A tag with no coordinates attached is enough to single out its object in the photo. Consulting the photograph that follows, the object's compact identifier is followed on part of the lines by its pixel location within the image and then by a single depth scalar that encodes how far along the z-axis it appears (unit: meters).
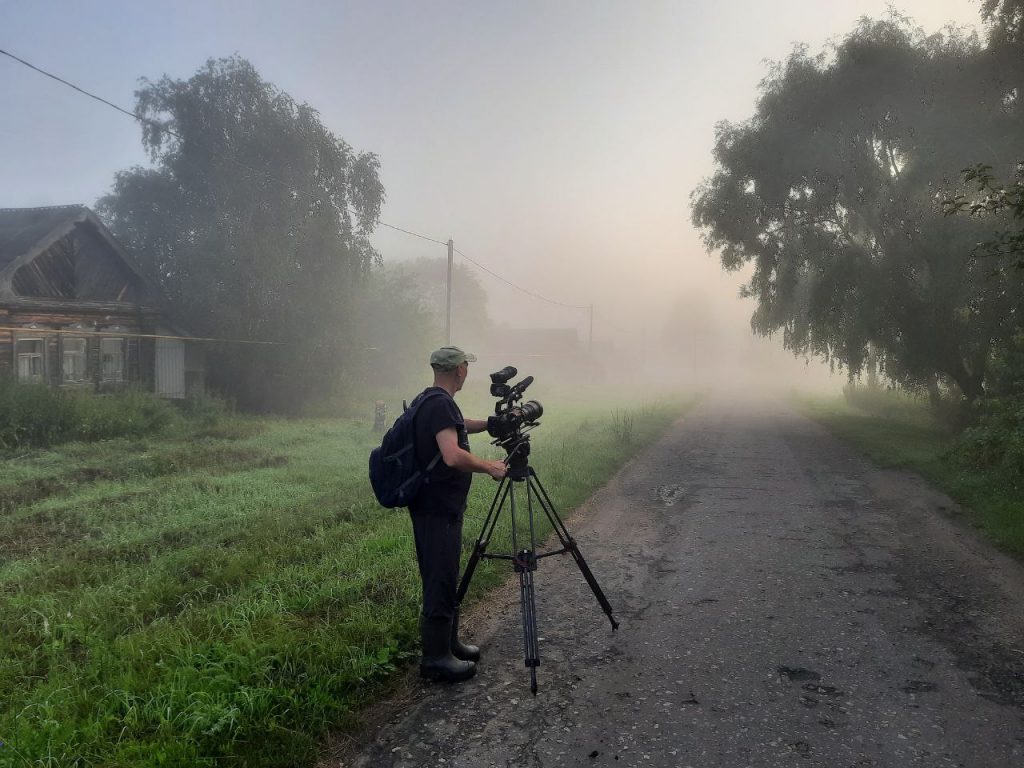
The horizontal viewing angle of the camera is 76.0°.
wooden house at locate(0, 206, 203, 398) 18.06
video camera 4.01
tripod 3.72
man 3.68
